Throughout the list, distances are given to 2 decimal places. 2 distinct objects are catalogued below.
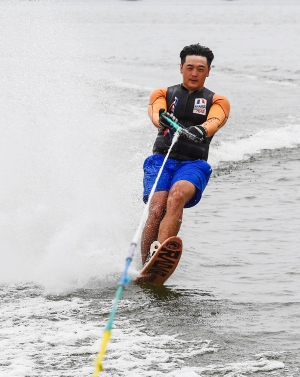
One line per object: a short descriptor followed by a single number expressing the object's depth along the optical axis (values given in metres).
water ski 11.45
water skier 12.04
